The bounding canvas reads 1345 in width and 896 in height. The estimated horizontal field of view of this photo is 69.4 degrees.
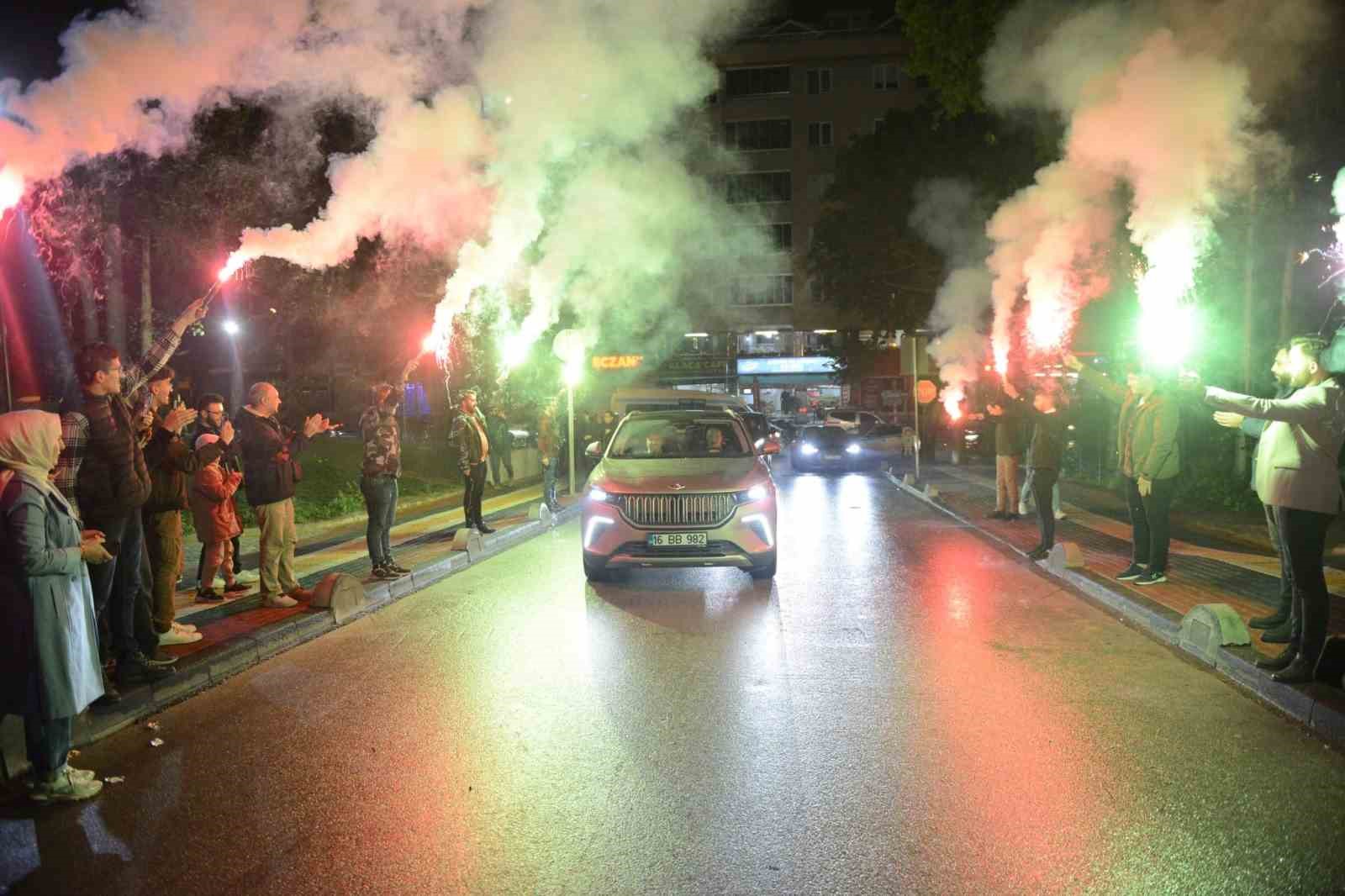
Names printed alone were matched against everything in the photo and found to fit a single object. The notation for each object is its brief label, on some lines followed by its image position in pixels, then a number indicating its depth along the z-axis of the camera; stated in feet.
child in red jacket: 28.73
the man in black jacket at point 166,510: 23.45
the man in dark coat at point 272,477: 27.20
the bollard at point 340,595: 27.68
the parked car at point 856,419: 95.30
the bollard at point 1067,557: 32.94
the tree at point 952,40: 57.88
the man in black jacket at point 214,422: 28.78
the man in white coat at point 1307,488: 18.78
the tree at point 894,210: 98.53
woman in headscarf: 14.15
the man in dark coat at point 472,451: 42.65
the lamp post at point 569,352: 62.69
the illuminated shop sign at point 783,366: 192.75
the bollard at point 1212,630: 21.85
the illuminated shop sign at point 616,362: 107.34
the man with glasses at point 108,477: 17.83
